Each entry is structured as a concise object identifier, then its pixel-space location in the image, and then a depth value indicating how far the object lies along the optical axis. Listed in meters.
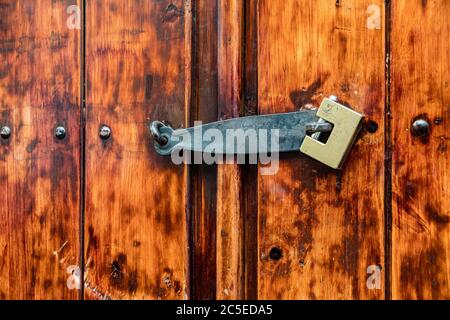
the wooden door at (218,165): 1.34
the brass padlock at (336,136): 1.34
